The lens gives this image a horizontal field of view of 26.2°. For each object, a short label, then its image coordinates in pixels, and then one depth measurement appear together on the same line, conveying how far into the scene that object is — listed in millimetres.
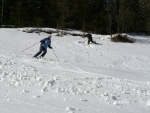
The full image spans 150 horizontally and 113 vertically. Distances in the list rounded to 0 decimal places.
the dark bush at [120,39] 36031
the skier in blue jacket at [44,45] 18973
